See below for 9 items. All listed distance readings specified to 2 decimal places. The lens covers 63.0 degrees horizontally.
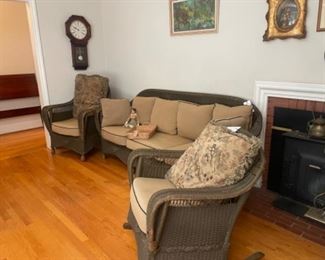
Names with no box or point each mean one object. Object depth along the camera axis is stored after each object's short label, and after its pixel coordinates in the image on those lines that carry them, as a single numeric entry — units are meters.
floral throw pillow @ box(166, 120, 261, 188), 1.42
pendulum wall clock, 3.75
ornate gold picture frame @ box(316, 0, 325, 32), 1.94
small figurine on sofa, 3.19
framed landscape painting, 2.70
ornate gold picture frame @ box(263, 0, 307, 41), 2.06
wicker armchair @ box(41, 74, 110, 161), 3.33
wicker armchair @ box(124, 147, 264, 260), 1.33
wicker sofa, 2.51
